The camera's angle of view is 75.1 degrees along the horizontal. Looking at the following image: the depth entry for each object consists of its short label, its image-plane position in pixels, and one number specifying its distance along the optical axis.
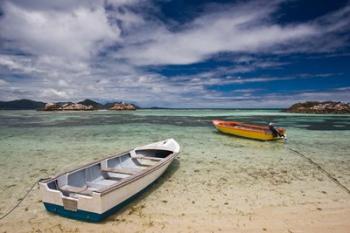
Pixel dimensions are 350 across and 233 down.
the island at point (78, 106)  111.74
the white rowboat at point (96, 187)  5.39
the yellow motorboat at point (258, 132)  18.94
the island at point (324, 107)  76.30
